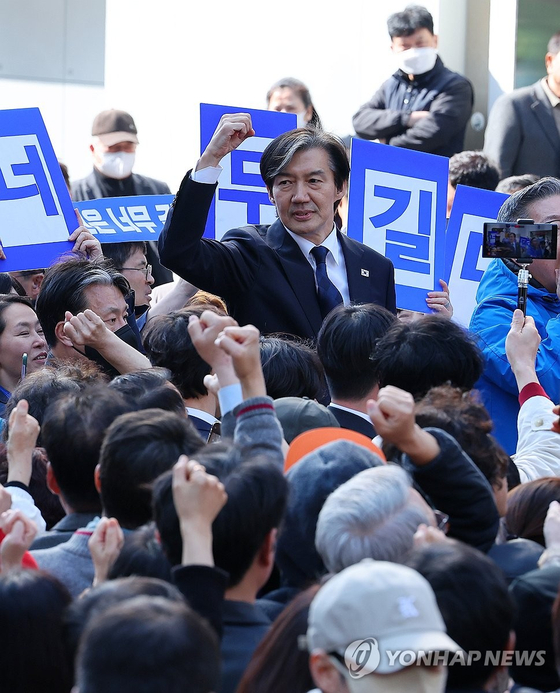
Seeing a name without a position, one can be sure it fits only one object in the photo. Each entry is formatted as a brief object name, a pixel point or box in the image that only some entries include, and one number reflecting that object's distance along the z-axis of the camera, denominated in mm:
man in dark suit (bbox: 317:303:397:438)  7531
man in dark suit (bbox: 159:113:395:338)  8703
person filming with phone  8758
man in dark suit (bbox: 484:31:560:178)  17031
